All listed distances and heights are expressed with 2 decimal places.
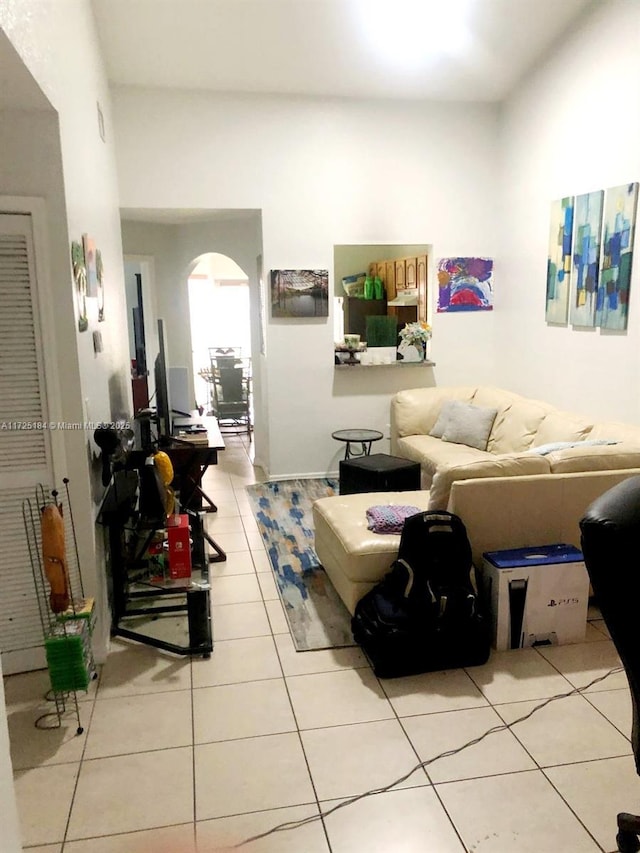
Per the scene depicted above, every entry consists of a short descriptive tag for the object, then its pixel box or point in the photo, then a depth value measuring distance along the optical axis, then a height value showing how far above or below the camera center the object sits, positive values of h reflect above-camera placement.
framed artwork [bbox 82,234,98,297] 2.98 +0.28
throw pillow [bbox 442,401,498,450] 4.86 -0.83
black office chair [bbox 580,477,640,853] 1.35 -0.52
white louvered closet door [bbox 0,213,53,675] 2.43 -0.43
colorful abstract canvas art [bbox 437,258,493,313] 5.58 +0.29
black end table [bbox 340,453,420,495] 4.35 -1.08
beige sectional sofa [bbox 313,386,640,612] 2.88 -0.85
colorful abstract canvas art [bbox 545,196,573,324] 4.41 +0.39
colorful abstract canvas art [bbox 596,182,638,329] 3.75 +0.36
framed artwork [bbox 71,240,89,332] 2.63 +0.18
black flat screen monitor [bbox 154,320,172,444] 3.46 -0.39
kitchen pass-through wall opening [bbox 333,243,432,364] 6.00 +0.28
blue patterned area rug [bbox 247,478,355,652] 3.01 -1.44
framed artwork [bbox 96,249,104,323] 3.45 +0.22
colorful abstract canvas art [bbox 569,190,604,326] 4.08 +0.38
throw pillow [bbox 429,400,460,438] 5.16 -0.83
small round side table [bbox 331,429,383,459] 5.22 -0.98
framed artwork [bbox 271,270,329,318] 5.32 +0.22
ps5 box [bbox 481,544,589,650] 2.73 -1.21
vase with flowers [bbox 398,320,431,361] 5.62 -0.21
